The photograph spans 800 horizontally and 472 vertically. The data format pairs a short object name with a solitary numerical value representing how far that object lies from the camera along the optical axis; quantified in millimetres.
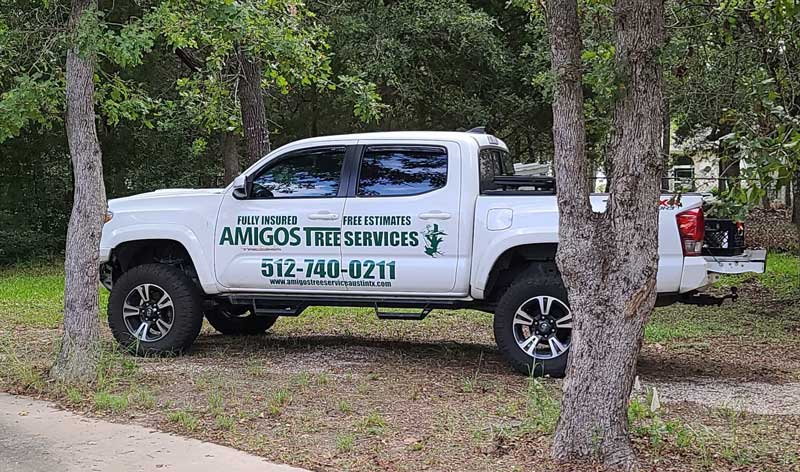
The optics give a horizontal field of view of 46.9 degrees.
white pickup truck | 7645
